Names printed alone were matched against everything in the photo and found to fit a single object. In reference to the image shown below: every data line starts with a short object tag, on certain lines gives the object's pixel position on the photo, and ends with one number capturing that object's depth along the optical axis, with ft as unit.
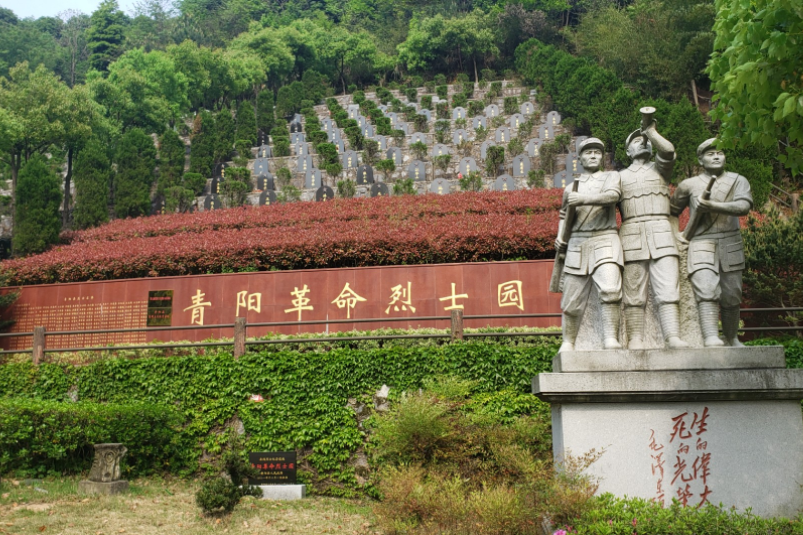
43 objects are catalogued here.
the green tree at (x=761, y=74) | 17.78
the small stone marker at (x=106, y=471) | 26.03
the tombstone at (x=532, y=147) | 92.12
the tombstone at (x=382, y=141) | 108.46
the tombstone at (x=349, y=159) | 98.32
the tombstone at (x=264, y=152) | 106.63
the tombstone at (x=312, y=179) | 86.94
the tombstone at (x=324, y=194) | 73.22
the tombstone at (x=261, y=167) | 93.40
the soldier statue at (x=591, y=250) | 18.93
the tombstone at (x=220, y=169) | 100.73
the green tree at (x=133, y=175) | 84.79
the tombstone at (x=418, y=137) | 106.38
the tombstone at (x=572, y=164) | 81.66
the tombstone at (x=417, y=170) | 88.79
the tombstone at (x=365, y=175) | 86.25
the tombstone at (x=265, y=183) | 87.04
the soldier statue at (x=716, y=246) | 18.54
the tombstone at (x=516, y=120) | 108.58
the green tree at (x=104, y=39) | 170.19
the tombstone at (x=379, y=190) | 76.59
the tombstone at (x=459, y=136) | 109.02
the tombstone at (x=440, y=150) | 97.11
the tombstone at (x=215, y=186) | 89.61
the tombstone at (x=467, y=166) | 84.28
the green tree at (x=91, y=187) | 76.02
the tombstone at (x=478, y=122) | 112.57
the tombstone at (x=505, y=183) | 76.28
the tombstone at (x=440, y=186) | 76.40
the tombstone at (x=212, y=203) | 79.97
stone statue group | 18.70
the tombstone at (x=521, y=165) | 83.35
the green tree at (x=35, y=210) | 63.93
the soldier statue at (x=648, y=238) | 18.81
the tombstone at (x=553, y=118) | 104.42
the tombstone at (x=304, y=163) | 90.89
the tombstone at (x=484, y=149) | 92.12
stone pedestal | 17.21
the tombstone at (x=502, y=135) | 103.76
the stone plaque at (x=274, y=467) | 27.07
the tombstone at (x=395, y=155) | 97.60
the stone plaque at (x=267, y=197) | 77.74
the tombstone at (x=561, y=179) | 78.07
